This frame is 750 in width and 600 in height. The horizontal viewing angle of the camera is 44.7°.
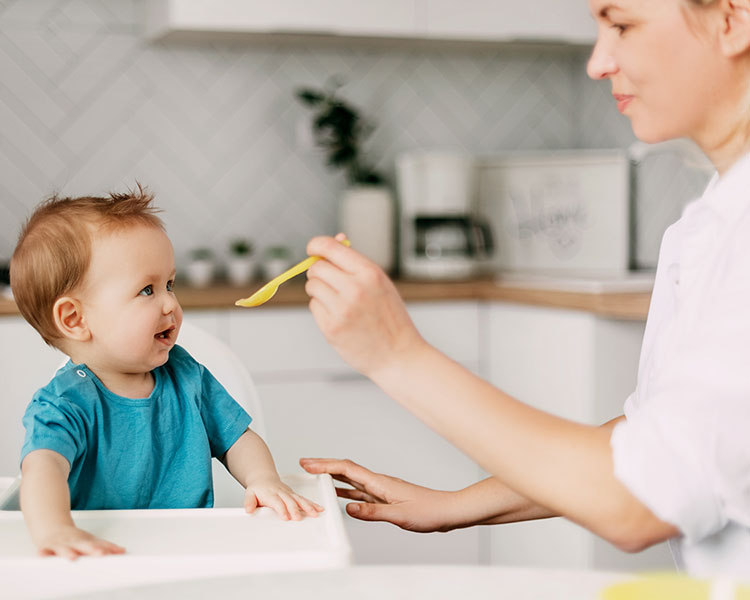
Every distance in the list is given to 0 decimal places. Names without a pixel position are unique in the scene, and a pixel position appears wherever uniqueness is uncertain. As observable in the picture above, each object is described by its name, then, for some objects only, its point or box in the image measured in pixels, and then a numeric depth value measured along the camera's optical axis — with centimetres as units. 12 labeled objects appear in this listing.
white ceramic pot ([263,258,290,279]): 271
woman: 72
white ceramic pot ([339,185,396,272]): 278
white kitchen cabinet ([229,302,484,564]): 234
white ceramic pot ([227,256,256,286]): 271
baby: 105
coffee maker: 270
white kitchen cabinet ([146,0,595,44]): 242
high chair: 135
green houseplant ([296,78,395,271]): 277
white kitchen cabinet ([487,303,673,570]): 214
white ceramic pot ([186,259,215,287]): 264
